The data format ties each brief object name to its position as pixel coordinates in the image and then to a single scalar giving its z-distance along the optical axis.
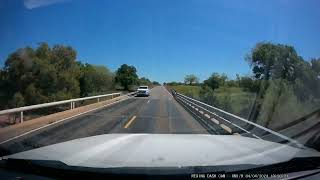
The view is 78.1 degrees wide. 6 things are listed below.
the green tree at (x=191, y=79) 69.56
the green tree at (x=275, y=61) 15.39
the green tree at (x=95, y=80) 34.02
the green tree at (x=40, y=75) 25.97
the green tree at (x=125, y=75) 40.21
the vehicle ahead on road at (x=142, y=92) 31.66
